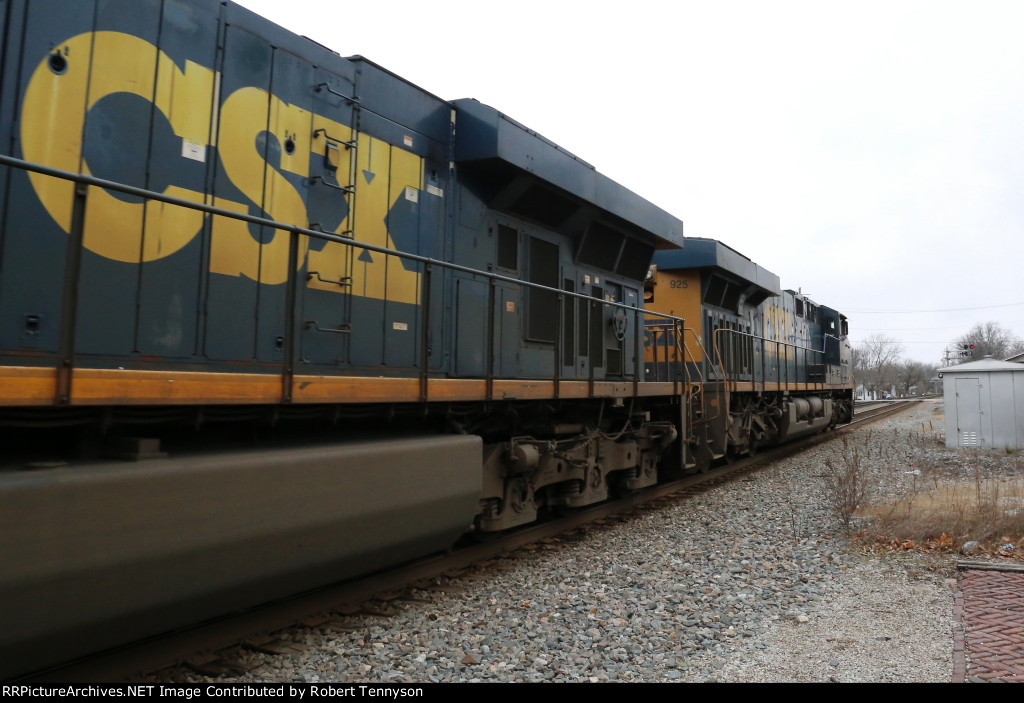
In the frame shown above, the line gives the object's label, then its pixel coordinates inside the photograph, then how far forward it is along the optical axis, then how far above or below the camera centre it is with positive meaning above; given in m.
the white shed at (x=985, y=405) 14.04 +0.03
